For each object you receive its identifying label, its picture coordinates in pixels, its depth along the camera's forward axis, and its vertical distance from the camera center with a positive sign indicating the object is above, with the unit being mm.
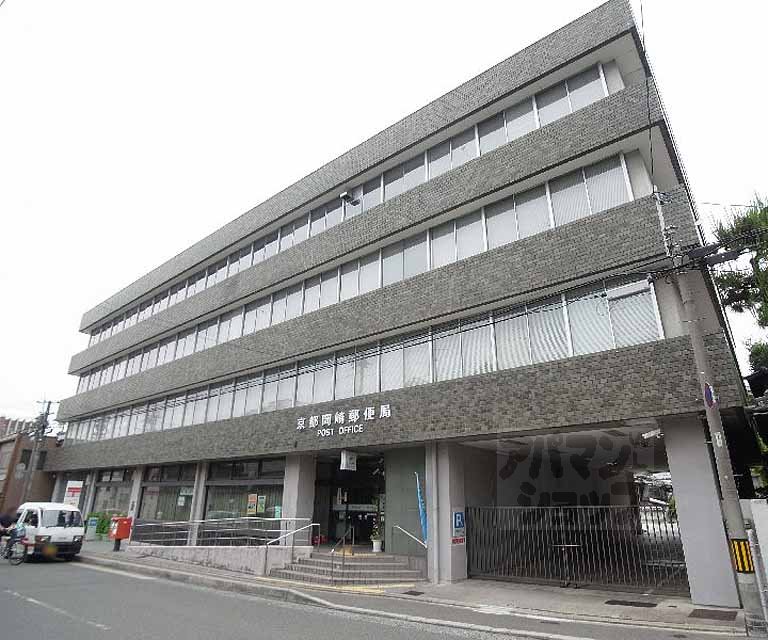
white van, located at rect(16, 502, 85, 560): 18156 -708
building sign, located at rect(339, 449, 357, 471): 15328 +1473
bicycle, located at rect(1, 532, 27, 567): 17812 -1356
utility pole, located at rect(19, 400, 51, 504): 33938 +4088
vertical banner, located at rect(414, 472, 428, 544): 13875 -48
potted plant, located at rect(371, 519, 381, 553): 15547 -872
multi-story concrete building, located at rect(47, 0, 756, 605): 11055 +4613
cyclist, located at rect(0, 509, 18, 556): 18047 -763
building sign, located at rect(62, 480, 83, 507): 25984 +749
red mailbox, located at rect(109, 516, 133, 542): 21219 -763
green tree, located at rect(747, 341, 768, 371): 21719 +6485
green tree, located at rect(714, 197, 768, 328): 19734 +9122
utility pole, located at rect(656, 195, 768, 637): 7660 +631
